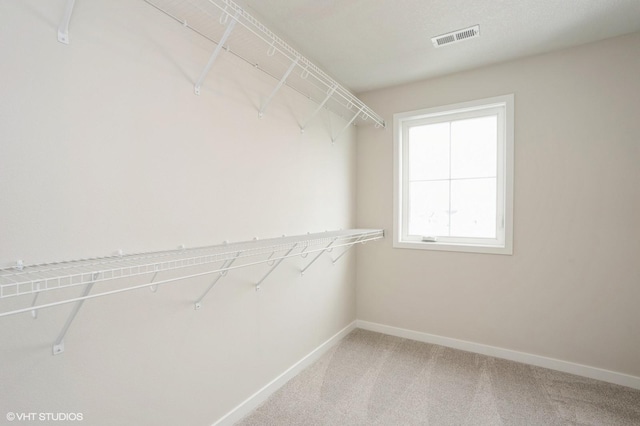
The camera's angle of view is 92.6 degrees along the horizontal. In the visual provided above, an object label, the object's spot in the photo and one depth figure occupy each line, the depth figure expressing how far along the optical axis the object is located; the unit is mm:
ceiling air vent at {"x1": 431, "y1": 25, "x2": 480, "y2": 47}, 1915
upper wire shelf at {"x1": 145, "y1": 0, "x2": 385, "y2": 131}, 1299
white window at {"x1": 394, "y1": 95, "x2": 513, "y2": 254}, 2473
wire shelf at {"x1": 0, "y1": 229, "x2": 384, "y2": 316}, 906
